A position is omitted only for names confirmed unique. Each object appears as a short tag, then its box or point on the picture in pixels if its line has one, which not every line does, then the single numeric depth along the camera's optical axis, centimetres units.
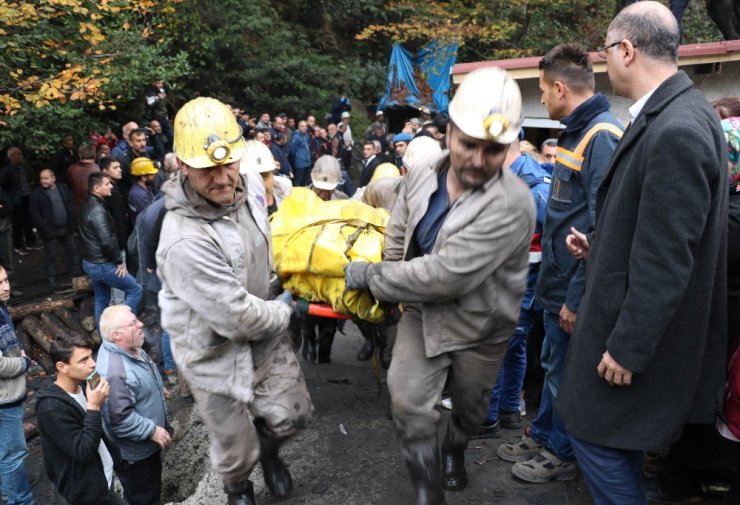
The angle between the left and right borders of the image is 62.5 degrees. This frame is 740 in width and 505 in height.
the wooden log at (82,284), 919
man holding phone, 382
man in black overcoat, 229
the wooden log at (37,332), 798
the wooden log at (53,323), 822
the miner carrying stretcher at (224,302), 293
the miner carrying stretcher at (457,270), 286
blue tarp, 2030
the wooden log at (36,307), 819
